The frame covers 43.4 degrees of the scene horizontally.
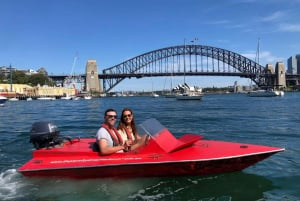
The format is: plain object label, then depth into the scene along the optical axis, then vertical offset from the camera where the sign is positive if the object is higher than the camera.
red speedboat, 6.72 -1.29
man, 6.93 -0.93
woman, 7.12 -0.81
